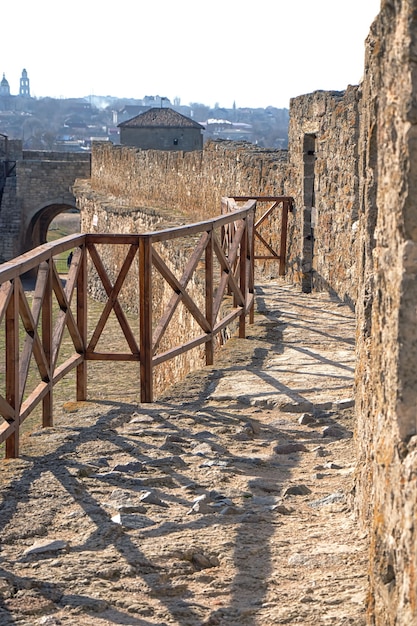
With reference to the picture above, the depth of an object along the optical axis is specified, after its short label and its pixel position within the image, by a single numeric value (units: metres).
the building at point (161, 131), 49.00
